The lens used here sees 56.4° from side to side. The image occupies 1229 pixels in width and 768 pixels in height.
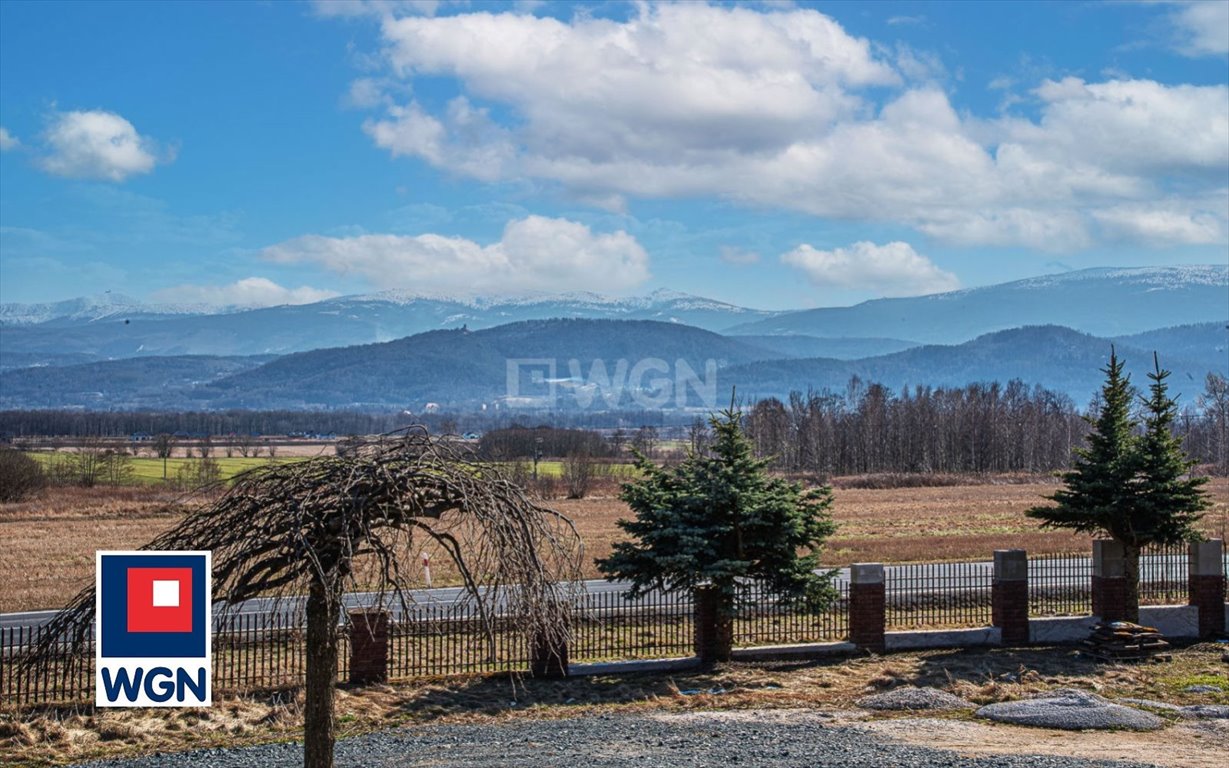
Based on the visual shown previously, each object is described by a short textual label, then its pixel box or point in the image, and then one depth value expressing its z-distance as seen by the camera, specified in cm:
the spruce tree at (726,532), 2091
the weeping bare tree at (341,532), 957
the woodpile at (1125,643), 2191
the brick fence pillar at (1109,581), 2408
